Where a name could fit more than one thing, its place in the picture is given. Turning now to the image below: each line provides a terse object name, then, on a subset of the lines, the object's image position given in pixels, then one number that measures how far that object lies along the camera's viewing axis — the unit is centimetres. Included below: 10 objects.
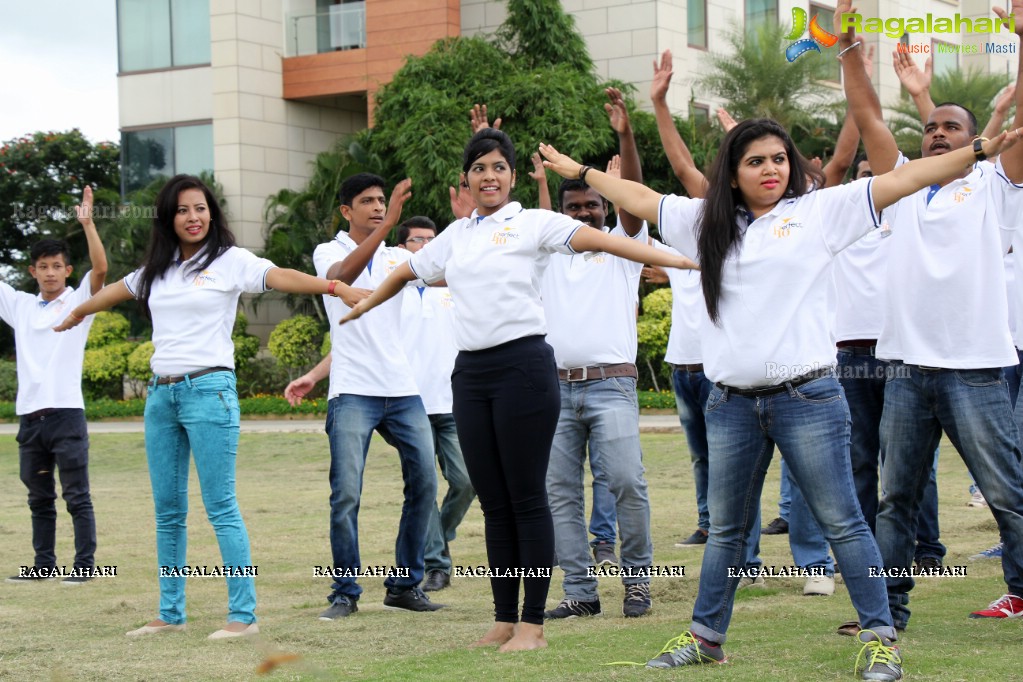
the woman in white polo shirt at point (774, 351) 495
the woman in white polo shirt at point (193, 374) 646
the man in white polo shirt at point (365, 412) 697
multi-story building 2945
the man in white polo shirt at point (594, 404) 681
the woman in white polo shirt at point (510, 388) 570
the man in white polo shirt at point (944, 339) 547
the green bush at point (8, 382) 3030
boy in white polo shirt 869
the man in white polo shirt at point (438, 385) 799
